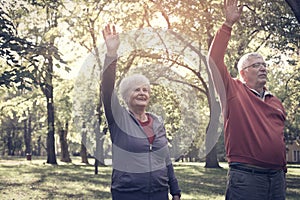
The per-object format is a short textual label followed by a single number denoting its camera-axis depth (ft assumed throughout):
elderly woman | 10.47
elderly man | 11.03
